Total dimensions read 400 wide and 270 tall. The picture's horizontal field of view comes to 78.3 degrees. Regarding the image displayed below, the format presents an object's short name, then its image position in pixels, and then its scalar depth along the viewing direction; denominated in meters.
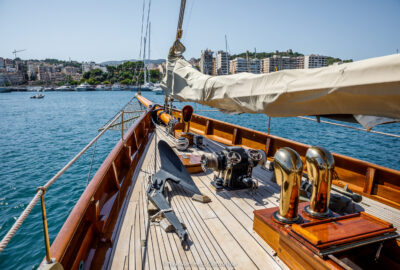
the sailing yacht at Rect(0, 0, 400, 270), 1.30
